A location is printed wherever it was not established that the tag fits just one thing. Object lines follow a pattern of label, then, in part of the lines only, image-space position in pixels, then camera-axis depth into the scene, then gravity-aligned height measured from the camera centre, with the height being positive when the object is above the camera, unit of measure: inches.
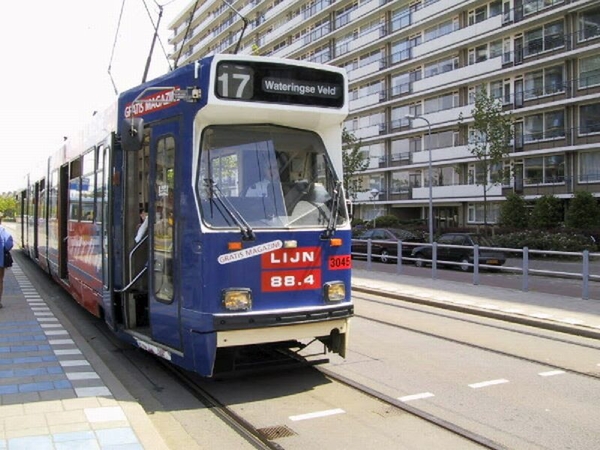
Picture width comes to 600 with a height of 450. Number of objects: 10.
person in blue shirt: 428.1 -19.8
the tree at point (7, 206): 2819.9 +47.5
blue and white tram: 222.8 +2.3
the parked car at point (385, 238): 971.9 -46.1
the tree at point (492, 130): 1362.0 +194.5
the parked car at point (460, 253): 800.3 -55.9
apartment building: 1560.0 +396.9
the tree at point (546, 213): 1455.5 +2.5
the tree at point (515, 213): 1528.1 +3.1
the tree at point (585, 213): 1371.8 +2.1
